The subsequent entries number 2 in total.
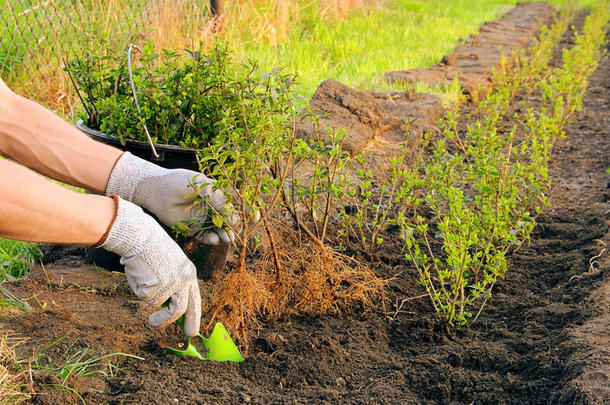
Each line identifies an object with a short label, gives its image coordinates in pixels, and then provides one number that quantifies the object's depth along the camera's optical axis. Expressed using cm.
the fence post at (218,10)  560
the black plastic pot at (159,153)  236
